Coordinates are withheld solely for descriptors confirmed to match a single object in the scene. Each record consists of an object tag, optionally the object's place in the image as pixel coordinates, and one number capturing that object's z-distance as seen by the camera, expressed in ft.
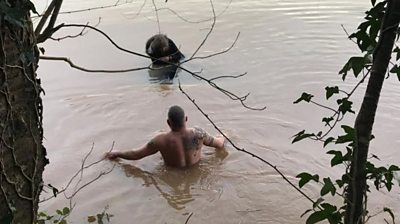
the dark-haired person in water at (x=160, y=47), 24.23
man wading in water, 16.93
